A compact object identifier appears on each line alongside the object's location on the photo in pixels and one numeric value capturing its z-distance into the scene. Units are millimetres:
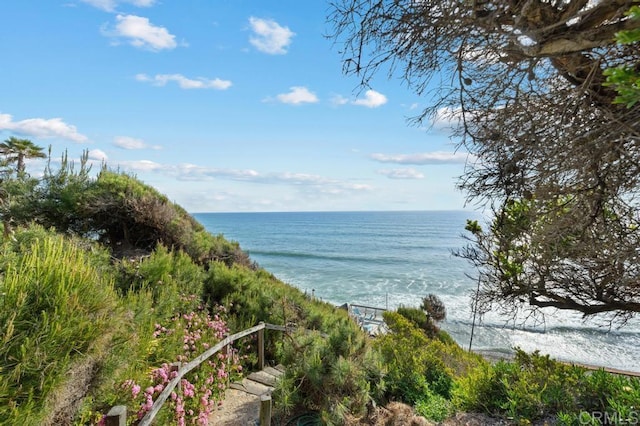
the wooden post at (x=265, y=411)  3594
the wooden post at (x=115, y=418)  2512
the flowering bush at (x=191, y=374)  3630
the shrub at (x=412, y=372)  4262
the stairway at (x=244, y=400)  4609
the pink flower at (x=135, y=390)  3375
